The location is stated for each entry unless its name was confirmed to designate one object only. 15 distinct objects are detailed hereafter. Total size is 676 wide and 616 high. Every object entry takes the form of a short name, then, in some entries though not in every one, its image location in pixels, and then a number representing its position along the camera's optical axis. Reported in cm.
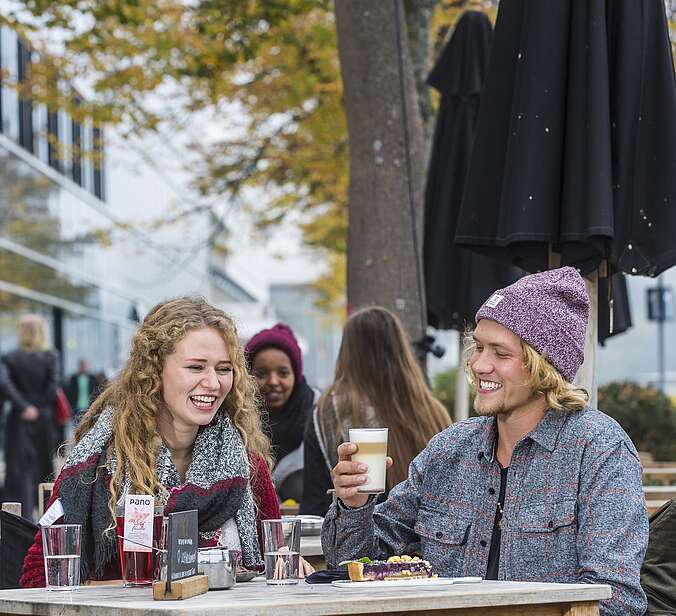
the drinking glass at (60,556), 634
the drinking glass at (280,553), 632
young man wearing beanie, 667
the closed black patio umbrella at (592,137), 892
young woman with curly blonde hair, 755
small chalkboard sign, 568
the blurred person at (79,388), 3471
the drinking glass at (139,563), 650
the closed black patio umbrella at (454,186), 1291
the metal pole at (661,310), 3985
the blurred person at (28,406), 2310
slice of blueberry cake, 607
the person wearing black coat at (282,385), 1346
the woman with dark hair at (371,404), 1063
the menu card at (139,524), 649
